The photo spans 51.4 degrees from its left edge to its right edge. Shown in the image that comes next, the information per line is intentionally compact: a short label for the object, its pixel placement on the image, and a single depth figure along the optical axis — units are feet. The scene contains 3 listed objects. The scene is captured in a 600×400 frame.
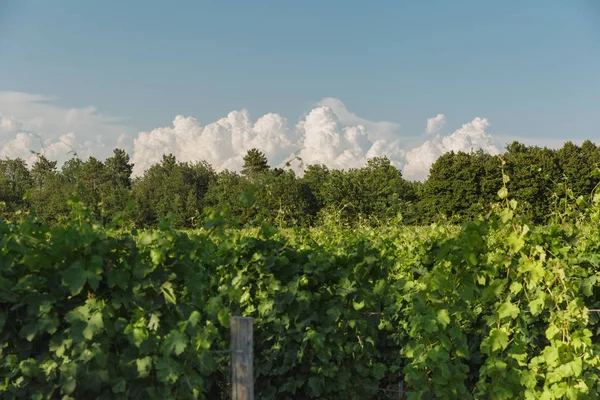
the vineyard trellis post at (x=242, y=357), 13.30
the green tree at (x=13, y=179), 221.66
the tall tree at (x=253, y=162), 255.21
